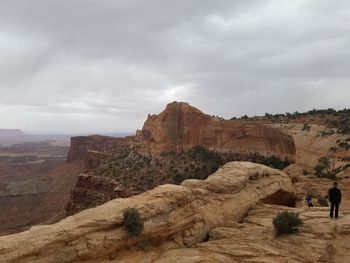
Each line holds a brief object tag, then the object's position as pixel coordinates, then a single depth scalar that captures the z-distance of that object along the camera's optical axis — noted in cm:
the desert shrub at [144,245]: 1314
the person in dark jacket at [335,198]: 1549
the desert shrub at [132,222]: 1295
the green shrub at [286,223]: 1427
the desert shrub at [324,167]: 3349
